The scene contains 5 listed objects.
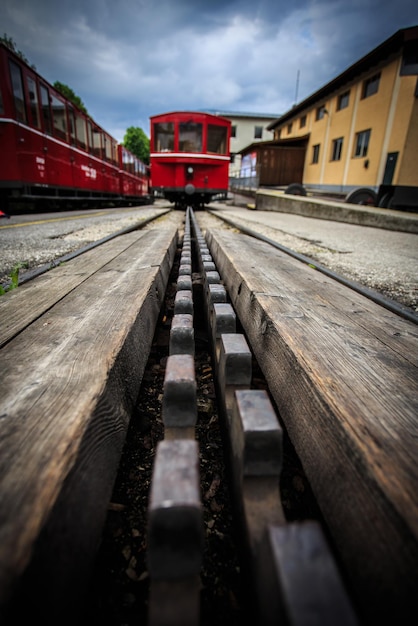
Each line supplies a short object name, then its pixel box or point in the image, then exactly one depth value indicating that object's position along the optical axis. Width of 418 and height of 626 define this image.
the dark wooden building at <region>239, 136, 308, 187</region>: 23.61
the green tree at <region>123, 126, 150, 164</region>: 62.62
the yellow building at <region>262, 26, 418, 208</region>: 12.98
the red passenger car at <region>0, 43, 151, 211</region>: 7.31
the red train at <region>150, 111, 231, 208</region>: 11.54
